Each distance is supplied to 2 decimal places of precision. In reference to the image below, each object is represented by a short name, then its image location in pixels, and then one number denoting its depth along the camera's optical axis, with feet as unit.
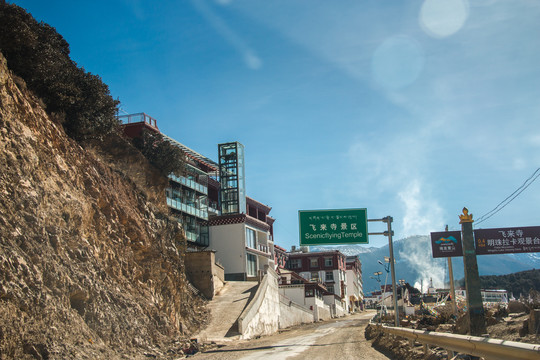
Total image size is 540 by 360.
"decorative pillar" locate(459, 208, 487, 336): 57.16
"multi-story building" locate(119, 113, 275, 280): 154.30
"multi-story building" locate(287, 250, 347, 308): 283.79
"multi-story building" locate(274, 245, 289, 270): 261.03
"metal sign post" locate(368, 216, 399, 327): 81.93
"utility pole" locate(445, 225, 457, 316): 104.86
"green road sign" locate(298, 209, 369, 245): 92.27
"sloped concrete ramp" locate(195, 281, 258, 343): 94.78
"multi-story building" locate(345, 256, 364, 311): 323.57
